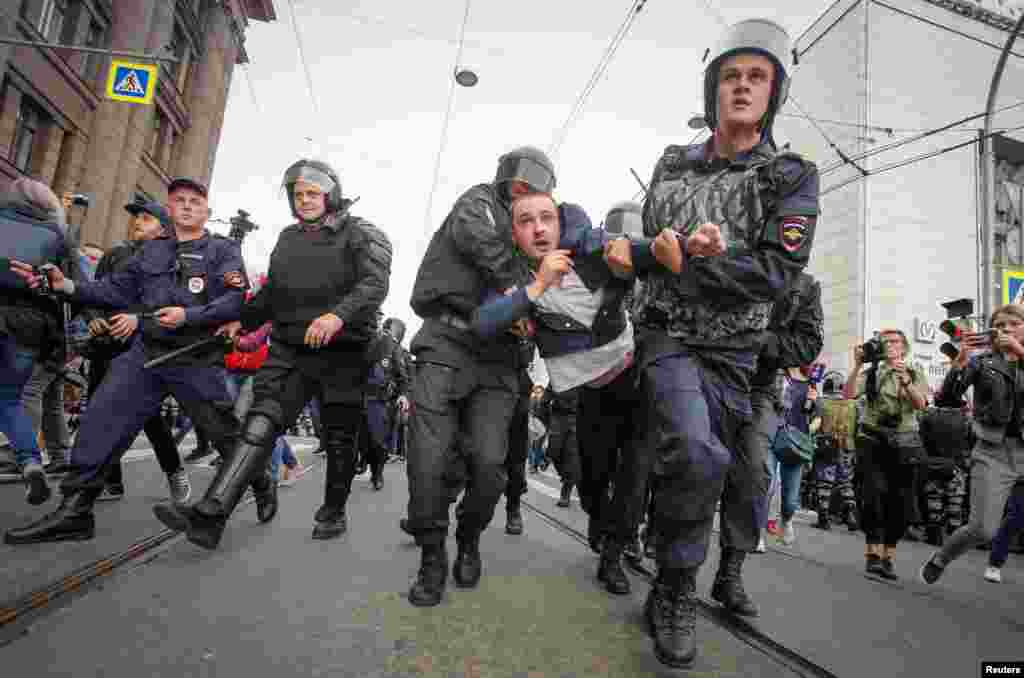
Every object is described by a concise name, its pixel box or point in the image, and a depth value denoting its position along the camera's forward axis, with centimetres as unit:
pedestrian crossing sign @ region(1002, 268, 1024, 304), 638
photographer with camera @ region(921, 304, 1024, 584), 355
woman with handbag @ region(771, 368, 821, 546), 551
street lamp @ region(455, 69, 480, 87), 1141
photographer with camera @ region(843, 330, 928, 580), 407
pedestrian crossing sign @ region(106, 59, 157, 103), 996
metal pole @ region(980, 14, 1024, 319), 822
